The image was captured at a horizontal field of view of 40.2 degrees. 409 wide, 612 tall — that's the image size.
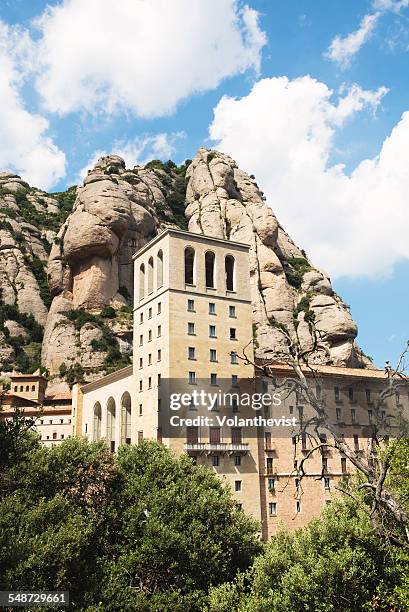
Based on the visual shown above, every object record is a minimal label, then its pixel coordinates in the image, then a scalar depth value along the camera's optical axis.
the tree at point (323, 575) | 25.91
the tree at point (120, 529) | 28.44
